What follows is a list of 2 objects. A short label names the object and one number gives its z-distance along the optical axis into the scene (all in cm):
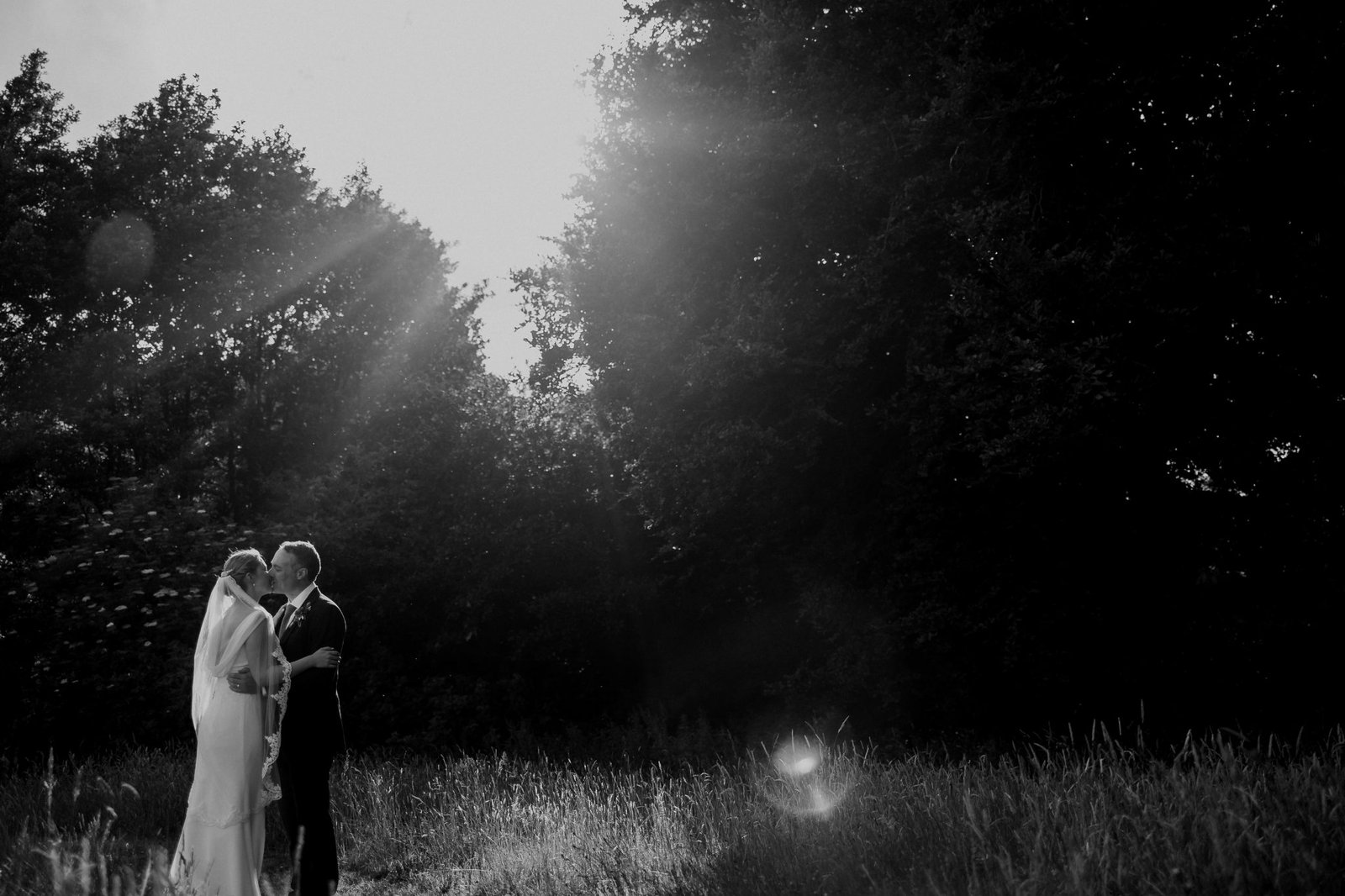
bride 567
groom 584
